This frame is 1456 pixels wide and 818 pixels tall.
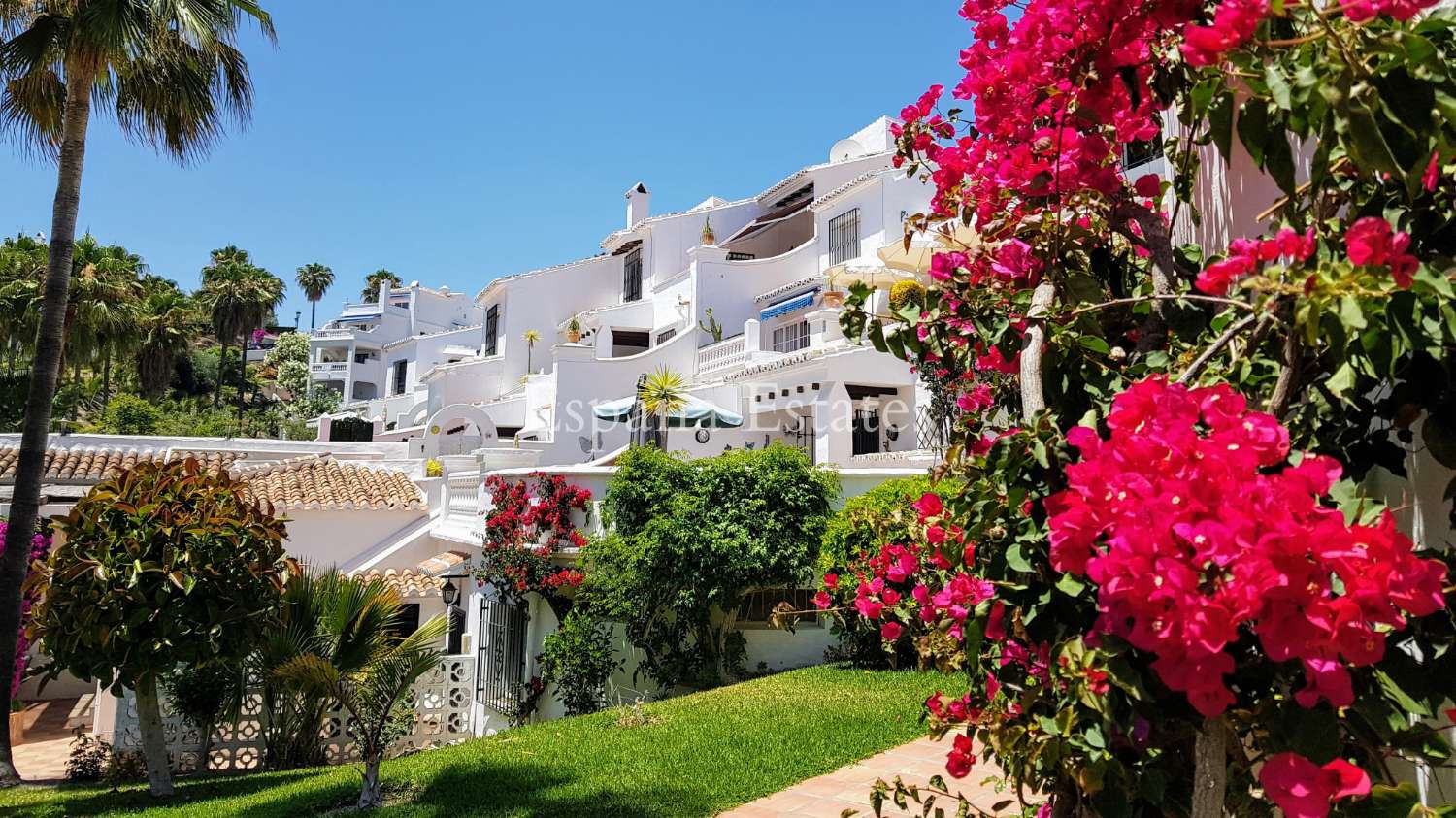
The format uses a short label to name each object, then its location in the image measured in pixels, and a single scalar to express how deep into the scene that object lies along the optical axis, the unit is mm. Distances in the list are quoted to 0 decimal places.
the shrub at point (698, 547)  13680
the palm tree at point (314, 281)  88688
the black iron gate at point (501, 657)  15438
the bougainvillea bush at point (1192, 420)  1683
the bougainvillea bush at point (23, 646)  16250
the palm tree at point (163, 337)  47969
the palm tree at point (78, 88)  13211
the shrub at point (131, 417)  43688
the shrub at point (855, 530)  13079
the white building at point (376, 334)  68438
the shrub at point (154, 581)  9945
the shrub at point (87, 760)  13805
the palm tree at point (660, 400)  23391
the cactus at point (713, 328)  32250
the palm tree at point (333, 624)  11016
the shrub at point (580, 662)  13828
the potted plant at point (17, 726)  16858
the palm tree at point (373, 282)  89812
